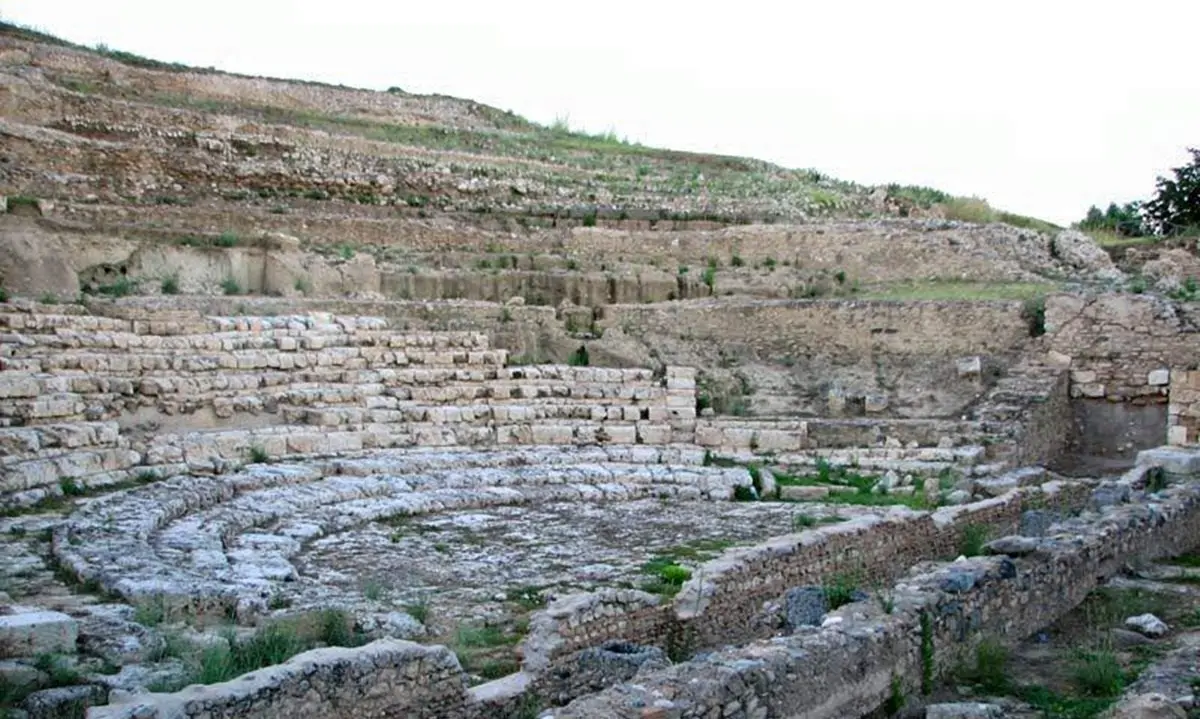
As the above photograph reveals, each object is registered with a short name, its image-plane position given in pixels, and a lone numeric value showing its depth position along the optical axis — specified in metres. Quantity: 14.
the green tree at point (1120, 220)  33.20
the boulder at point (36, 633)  6.95
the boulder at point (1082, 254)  22.62
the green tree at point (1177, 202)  33.59
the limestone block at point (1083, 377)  18.53
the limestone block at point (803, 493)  14.83
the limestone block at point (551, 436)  16.66
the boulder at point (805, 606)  8.15
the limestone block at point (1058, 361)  18.59
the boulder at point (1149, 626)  8.19
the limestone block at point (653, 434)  17.16
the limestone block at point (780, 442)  16.94
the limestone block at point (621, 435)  16.97
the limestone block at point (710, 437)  17.14
